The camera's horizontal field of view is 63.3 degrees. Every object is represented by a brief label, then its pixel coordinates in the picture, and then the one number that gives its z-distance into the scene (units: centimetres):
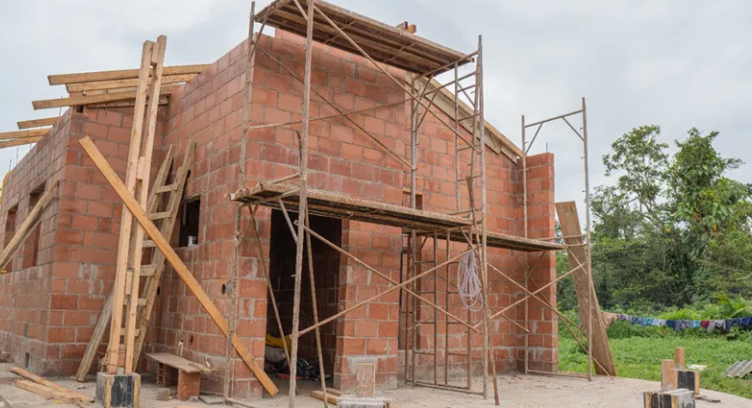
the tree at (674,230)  2291
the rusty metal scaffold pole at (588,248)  1027
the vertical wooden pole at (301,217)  611
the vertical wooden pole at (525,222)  1109
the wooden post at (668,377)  562
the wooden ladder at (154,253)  818
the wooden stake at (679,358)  706
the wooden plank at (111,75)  850
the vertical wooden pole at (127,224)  626
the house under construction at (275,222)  721
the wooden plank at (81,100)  876
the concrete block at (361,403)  380
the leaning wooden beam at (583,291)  1082
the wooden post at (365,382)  387
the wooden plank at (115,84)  881
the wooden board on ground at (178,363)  697
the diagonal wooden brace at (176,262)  658
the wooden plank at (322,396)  702
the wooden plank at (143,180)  635
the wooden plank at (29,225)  825
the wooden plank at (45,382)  660
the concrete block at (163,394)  693
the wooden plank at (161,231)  818
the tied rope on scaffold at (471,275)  848
